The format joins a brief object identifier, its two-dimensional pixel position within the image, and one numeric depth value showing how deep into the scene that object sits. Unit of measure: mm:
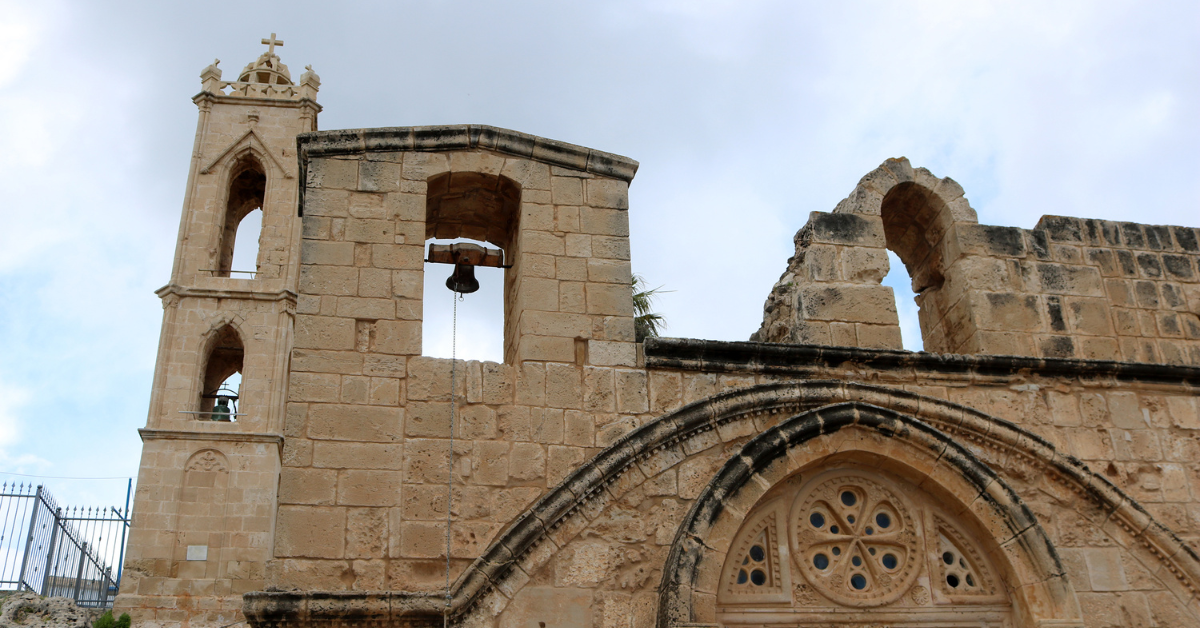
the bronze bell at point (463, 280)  6176
